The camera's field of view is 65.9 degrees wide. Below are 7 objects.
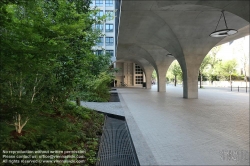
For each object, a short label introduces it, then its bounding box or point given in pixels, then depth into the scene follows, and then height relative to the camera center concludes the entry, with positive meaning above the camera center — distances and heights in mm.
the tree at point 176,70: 42938 +2431
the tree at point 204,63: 35188 +3115
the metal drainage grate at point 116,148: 3838 -1607
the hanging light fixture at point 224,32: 10706 +2720
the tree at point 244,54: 41750 +5740
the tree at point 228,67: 39344 +2660
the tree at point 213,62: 39969 +3801
